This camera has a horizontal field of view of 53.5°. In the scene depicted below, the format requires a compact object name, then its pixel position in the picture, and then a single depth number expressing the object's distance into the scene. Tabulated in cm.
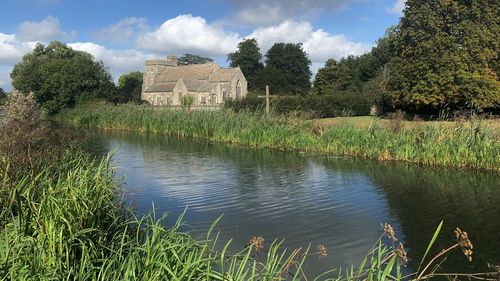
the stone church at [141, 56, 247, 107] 6500
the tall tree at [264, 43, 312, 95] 8575
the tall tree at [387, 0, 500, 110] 2947
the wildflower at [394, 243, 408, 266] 318
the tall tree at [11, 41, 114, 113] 5178
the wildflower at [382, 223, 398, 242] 332
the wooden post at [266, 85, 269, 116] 2323
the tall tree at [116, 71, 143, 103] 7742
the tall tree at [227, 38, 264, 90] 8812
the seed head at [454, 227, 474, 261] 309
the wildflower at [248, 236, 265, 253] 379
